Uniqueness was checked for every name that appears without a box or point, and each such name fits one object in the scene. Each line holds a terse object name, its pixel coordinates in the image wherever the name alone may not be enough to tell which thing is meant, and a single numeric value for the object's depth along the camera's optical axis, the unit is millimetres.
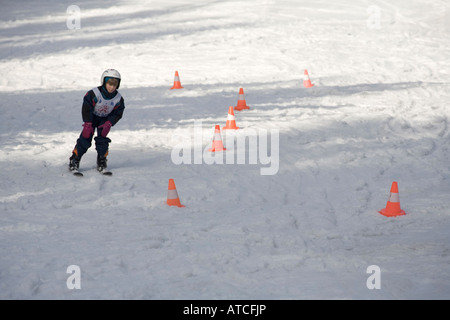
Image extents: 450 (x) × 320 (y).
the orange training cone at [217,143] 19281
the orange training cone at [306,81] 27930
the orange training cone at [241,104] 24594
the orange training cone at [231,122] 21656
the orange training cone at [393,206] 14498
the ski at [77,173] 16766
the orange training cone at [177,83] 28094
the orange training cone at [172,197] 14966
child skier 15805
